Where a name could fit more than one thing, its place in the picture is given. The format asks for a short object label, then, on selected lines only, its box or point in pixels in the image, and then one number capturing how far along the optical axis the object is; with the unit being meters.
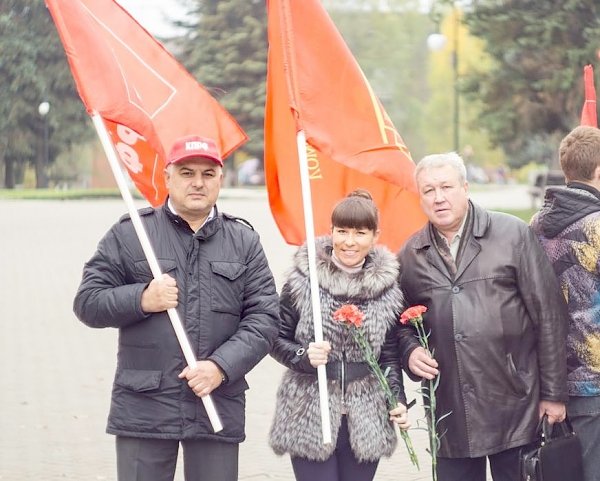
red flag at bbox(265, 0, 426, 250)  5.22
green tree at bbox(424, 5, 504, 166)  77.06
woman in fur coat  4.52
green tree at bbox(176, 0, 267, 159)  60.44
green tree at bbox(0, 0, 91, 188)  60.47
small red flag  5.80
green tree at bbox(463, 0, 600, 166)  29.34
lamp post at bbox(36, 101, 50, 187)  59.16
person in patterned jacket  4.65
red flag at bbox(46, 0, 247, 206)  4.95
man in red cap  4.11
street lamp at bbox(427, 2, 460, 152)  33.16
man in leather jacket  4.50
